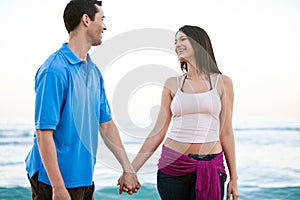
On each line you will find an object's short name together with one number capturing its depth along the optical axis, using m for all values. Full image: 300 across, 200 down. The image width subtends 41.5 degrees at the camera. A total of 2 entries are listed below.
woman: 2.30
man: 1.82
